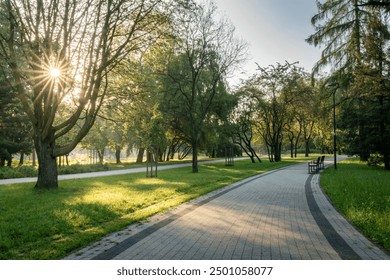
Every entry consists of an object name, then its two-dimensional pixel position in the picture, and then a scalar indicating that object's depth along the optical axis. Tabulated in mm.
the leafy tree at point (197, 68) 25859
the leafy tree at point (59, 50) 12555
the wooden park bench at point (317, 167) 23781
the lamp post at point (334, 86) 27359
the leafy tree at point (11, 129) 25539
